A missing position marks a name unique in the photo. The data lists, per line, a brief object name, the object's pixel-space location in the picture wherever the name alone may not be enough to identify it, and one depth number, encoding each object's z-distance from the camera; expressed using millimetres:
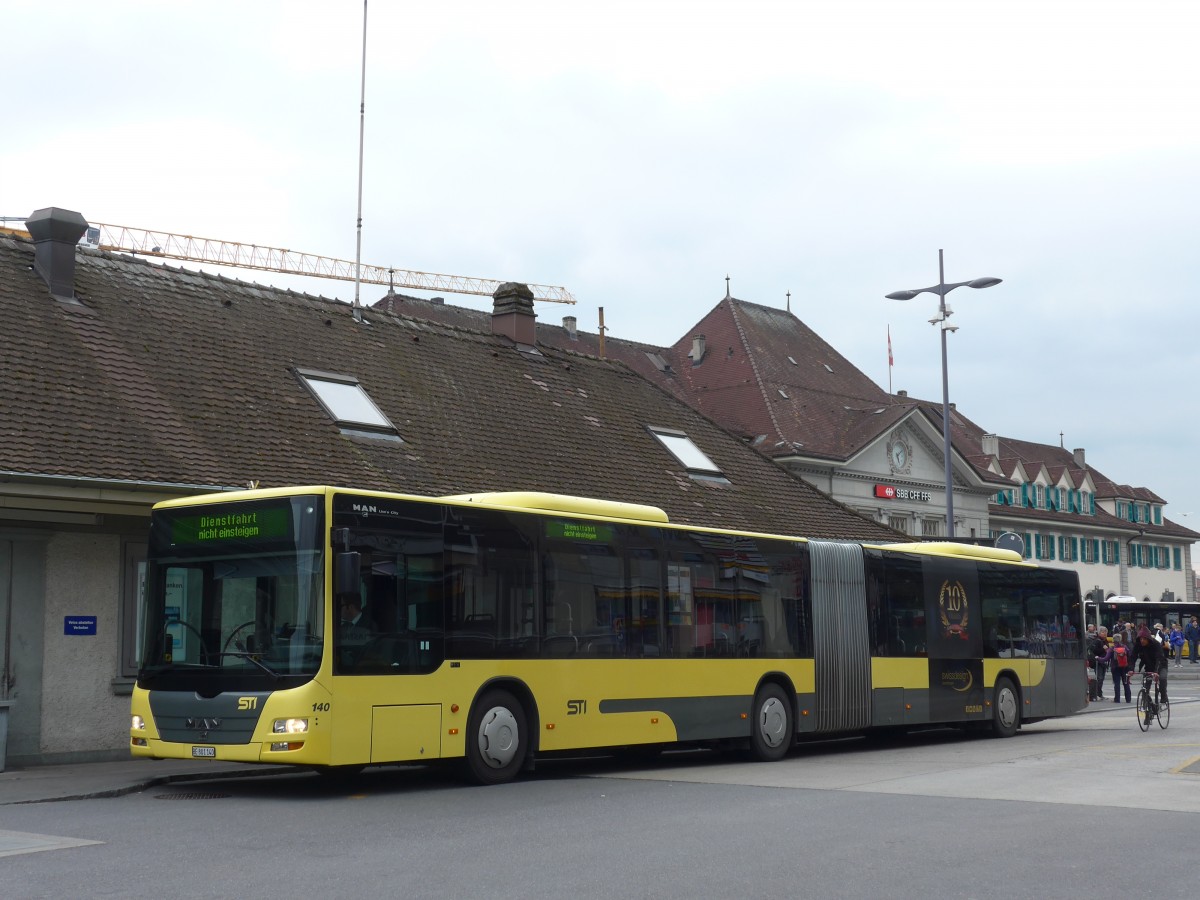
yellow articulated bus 13477
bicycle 24156
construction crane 91438
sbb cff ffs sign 62625
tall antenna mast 28812
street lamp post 32250
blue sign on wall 17847
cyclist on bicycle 24656
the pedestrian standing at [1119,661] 34062
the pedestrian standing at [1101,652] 35812
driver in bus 13508
